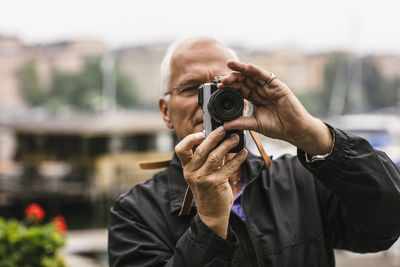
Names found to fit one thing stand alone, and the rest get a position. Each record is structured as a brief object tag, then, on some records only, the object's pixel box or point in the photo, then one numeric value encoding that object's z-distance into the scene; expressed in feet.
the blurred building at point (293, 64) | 130.16
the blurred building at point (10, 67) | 134.31
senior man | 4.21
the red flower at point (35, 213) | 13.96
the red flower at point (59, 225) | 12.92
